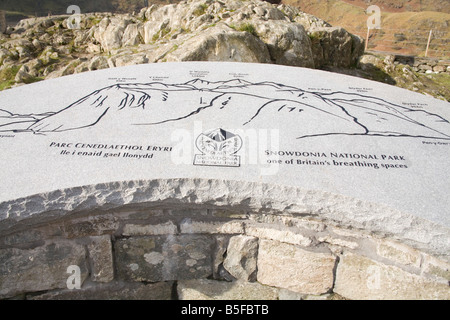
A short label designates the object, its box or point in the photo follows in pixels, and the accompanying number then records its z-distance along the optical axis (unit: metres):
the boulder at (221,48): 3.35
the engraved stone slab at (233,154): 1.27
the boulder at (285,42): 3.85
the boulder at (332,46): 4.55
